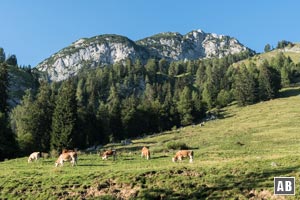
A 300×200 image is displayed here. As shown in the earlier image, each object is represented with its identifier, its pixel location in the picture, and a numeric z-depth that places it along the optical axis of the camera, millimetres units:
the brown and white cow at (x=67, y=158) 35500
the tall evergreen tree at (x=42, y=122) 82000
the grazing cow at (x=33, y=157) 41712
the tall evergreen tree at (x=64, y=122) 73562
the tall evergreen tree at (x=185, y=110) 128250
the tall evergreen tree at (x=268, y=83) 138500
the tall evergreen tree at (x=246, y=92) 134500
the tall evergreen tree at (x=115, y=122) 119000
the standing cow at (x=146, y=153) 40088
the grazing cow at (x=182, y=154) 36244
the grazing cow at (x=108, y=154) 40750
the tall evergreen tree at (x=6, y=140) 66438
